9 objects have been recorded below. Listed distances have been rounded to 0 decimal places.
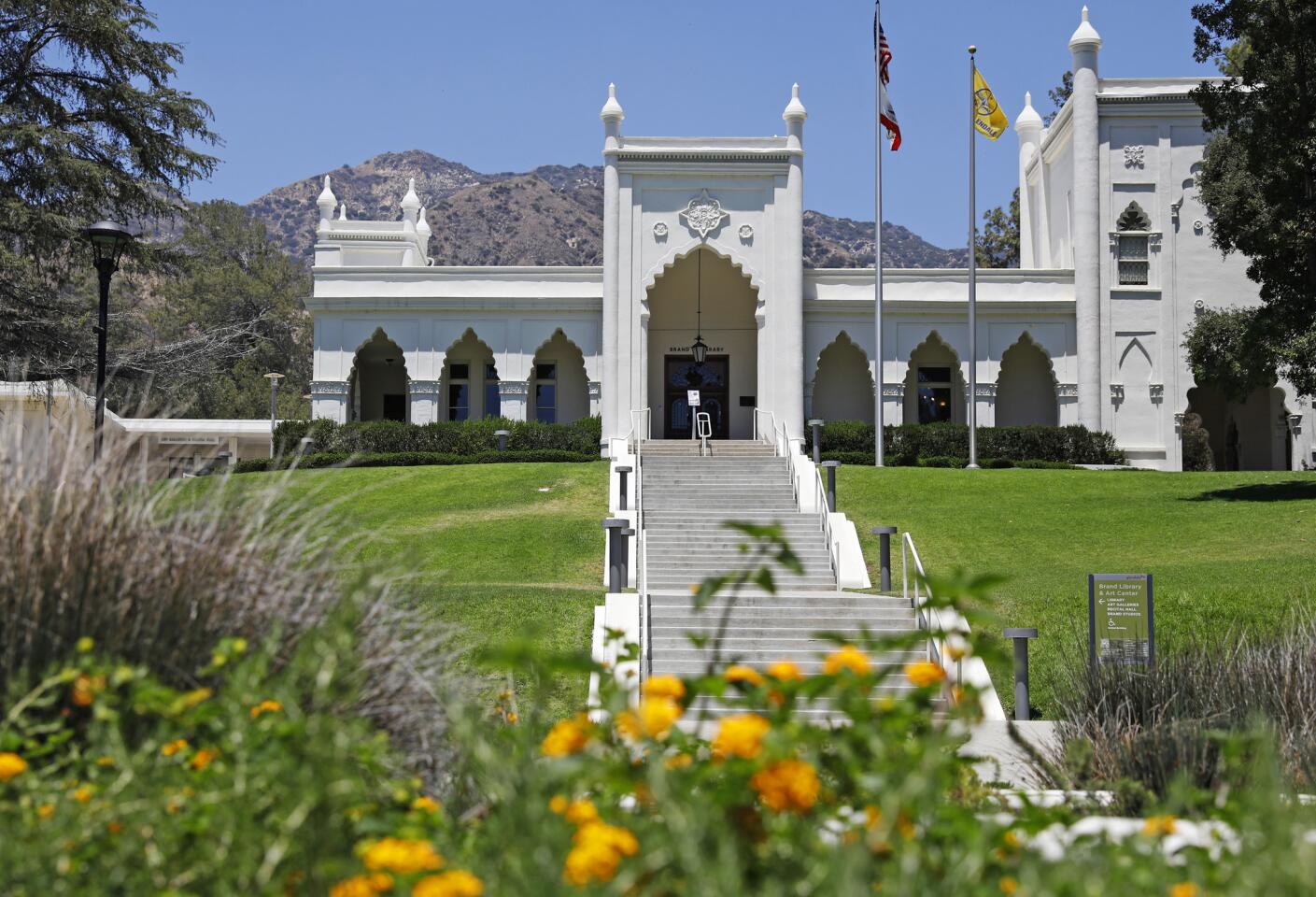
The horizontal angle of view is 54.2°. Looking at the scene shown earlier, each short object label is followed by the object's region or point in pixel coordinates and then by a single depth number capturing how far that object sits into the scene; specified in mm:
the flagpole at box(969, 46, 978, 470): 30606
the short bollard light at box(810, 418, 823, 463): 26484
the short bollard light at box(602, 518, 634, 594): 15938
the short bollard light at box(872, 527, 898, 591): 17969
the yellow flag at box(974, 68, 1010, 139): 32594
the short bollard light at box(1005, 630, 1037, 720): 12062
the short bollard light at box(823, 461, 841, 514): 21703
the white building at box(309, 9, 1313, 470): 33312
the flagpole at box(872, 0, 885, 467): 31469
